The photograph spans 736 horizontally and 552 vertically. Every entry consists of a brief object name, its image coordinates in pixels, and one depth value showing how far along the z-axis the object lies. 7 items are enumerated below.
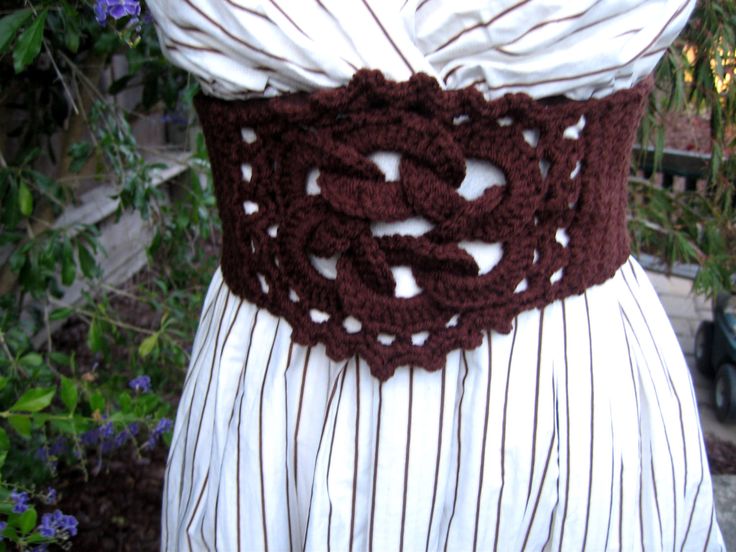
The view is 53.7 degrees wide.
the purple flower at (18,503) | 0.90
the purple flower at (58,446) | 1.50
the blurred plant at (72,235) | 1.03
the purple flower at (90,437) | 1.53
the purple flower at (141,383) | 1.36
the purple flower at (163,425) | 1.29
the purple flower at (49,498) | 1.05
